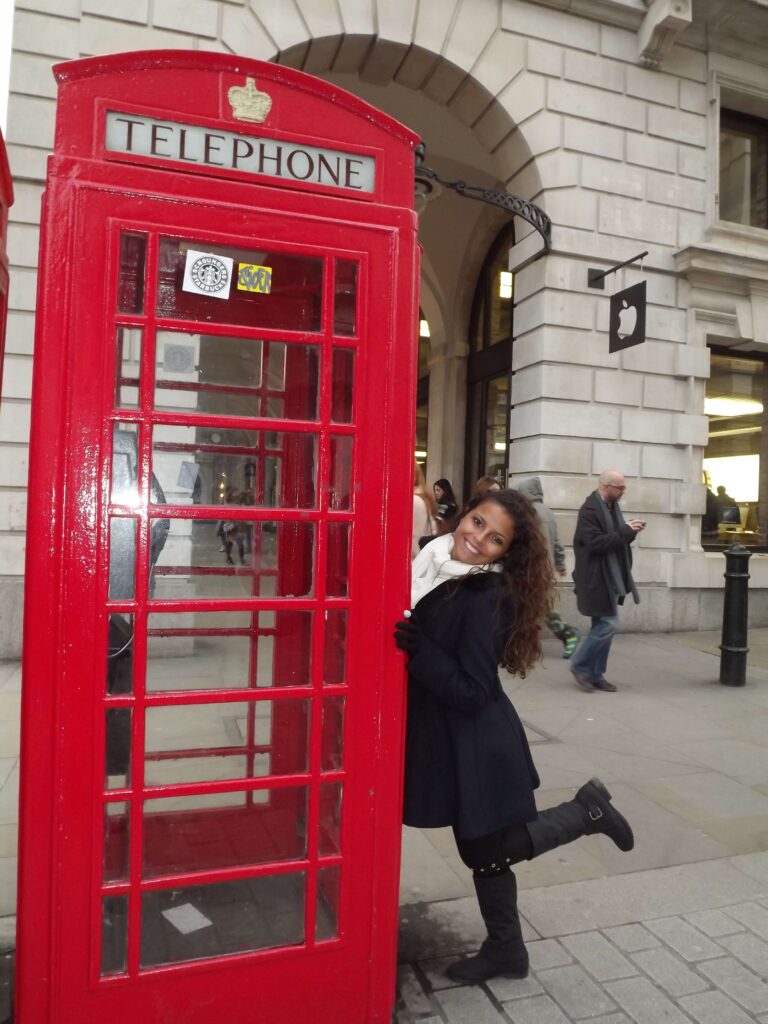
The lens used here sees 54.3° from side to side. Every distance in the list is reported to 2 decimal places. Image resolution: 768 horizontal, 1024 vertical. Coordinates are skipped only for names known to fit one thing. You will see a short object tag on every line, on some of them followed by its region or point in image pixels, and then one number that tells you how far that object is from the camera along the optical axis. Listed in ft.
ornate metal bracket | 23.75
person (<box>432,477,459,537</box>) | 33.24
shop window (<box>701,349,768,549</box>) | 32.78
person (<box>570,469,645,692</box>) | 21.04
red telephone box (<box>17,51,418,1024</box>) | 5.98
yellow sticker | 6.57
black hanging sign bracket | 28.53
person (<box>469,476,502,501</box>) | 18.52
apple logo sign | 25.90
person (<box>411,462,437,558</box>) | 17.11
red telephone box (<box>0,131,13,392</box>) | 7.07
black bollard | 21.72
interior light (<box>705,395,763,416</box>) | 33.04
